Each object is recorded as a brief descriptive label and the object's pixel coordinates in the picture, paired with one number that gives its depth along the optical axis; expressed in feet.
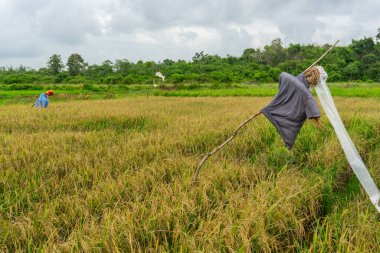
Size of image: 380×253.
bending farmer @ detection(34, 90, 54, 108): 33.05
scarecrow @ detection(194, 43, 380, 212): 8.63
